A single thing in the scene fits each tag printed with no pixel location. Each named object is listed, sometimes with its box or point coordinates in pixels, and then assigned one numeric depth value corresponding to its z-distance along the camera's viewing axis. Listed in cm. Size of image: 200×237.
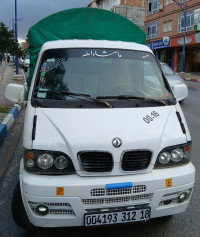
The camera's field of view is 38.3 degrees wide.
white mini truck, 241
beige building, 4246
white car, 1035
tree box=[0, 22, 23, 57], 1070
